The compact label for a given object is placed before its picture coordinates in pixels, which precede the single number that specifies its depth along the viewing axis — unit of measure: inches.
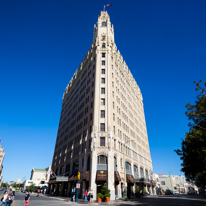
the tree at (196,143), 871.1
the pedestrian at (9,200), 623.5
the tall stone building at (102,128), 1370.4
